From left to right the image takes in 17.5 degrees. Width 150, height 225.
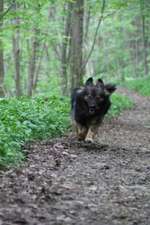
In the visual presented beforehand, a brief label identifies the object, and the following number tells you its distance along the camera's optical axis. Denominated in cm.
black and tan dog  1043
